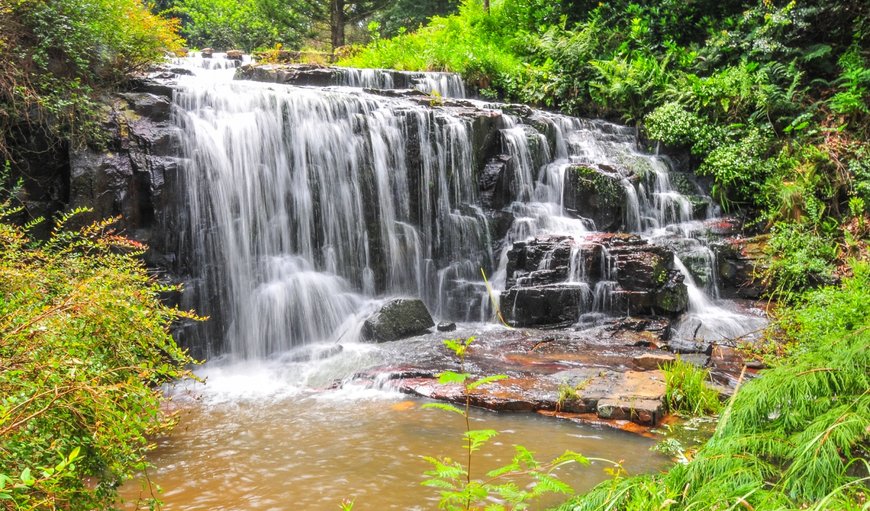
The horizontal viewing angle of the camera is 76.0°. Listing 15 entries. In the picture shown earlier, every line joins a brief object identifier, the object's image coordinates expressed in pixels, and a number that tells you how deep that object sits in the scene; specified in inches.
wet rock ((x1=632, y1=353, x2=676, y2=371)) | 278.5
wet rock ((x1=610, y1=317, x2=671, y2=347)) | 343.3
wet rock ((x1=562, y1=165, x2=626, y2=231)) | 469.4
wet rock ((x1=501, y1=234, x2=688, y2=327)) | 377.7
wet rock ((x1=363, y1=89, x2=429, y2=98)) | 507.9
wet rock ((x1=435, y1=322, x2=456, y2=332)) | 374.9
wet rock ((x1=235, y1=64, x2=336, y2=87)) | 547.5
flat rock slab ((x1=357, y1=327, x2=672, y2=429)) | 230.7
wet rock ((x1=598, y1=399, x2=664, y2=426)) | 216.8
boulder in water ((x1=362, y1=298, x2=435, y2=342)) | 356.2
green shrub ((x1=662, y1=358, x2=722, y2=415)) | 225.9
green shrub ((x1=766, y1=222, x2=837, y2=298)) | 376.2
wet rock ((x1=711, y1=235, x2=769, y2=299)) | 409.7
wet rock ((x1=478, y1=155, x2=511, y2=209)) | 477.7
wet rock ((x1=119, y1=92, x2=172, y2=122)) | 364.8
